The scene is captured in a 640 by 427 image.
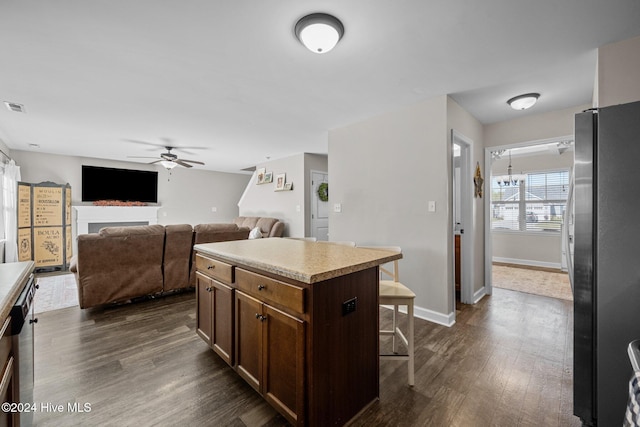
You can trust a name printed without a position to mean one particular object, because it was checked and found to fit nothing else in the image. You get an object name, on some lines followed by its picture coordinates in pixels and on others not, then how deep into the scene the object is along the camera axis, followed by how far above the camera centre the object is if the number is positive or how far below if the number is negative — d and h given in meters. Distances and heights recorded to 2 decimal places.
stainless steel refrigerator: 1.22 -0.20
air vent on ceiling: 3.00 +1.22
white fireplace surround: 5.92 -0.05
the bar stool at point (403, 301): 1.77 -0.59
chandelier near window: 5.52 +0.69
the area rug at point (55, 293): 3.25 -1.10
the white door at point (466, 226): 3.40 -0.17
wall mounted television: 6.10 +0.69
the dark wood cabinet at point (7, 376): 0.88 -0.56
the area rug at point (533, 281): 3.79 -1.10
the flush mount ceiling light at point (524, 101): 2.79 +1.17
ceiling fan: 5.01 +0.98
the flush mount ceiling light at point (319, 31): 1.67 +1.16
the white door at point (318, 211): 5.90 +0.04
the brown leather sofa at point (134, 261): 3.00 -0.57
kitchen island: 1.28 -0.62
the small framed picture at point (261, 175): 6.87 +0.97
